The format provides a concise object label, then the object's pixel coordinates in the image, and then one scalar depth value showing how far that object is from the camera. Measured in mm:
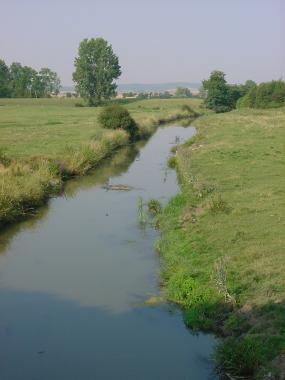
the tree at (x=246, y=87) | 119000
